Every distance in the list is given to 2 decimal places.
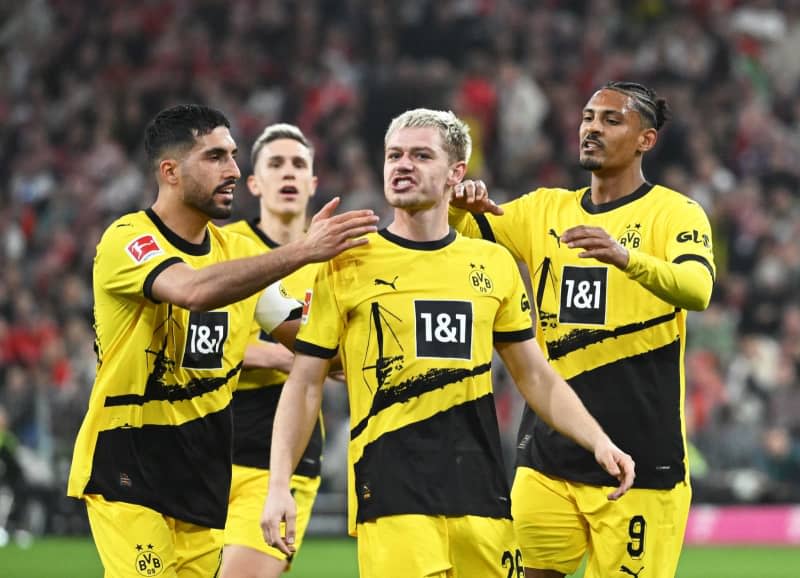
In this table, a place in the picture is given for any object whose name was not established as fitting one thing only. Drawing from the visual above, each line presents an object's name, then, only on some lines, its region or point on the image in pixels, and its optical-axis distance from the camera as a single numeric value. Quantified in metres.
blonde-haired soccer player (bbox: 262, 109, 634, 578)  11.09
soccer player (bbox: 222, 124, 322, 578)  15.33
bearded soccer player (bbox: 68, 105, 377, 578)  11.52
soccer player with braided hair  12.95
